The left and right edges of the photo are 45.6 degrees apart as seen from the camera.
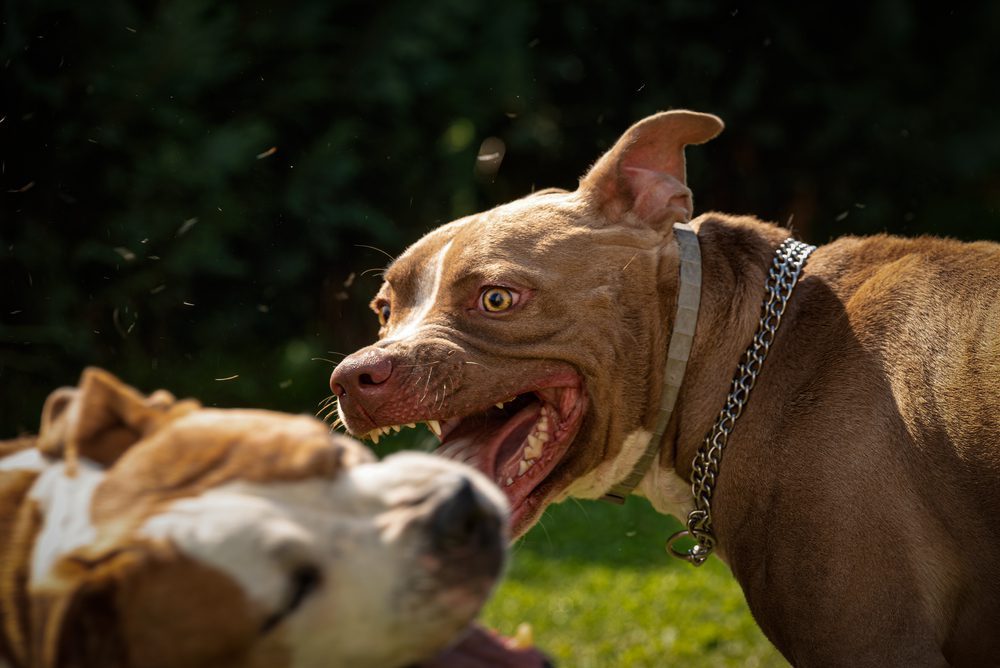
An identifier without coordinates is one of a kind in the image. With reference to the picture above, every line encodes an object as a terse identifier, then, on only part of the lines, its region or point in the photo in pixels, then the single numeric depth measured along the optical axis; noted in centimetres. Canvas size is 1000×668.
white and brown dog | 240
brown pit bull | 366
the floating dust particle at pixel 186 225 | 943
